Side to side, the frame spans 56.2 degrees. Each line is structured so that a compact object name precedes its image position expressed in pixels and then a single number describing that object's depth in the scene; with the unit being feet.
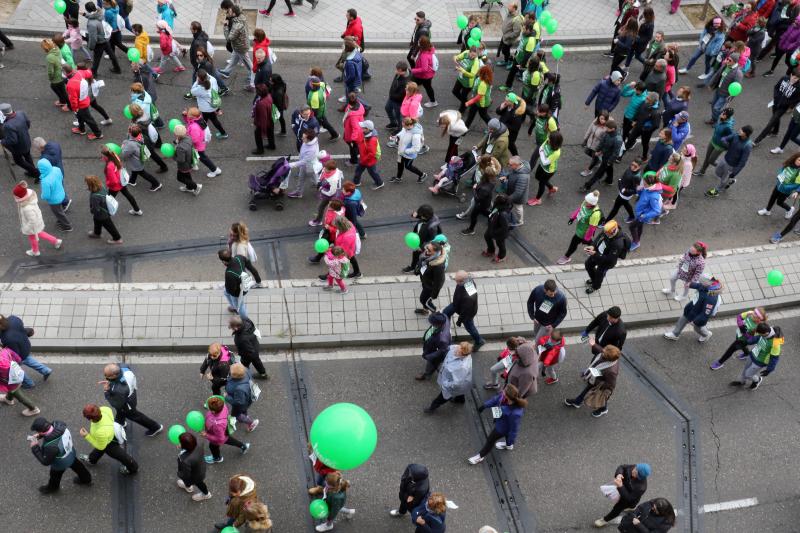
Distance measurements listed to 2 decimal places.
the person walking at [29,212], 35.94
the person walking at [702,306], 34.09
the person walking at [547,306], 32.78
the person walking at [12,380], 29.76
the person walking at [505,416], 28.60
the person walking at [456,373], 30.07
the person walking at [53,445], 26.63
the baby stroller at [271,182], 40.93
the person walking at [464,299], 32.81
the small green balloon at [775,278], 35.96
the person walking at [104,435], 27.14
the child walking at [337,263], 35.04
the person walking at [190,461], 26.66
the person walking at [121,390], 28.50
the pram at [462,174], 41.96
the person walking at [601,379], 30.35
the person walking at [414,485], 26.37
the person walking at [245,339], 30.55
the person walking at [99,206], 36.14
